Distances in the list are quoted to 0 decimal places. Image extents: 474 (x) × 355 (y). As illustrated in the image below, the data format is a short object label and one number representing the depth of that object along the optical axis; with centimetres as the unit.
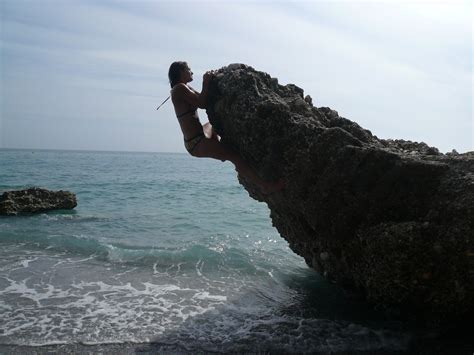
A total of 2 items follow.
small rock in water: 1482
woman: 631
